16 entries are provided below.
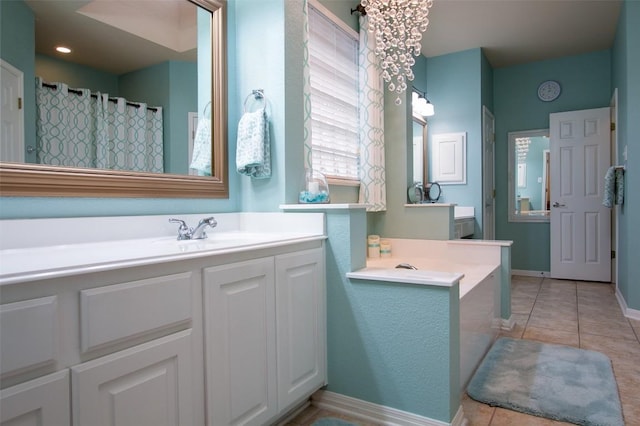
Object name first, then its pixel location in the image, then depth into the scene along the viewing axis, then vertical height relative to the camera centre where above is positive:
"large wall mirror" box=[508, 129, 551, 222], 5.19 +0.41
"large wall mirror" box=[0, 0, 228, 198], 1.40 +0.51
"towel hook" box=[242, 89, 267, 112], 2.09 +0.61
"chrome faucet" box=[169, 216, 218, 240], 1.75 -0.09
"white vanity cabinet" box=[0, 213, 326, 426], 0.89 -0.34
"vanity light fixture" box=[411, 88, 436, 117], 4.23 +1.11
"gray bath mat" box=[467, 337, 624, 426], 1.79 -0.93
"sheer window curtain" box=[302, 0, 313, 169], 2.27 +0.68
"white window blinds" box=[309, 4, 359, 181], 2.59 +0.79
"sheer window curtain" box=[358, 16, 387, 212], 3.02 +0.69
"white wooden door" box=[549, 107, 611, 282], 4.70 +0.13
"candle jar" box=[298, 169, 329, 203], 2.12 +0.11
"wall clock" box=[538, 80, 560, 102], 5.07 +1.51
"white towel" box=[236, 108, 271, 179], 1.99 +0.32
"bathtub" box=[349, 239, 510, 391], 1.80 -0.43
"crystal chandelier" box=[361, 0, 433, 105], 2.33 +1.15
